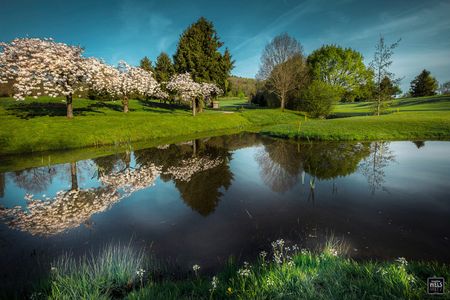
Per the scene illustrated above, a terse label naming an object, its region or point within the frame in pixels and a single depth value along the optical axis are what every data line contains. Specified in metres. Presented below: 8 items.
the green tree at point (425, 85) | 80.19
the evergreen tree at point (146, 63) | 74.50
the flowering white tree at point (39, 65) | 25.31
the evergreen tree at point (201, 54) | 45.13
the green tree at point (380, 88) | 35.53
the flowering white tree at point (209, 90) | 42.47
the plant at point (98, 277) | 4.21
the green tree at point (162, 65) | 67.38
